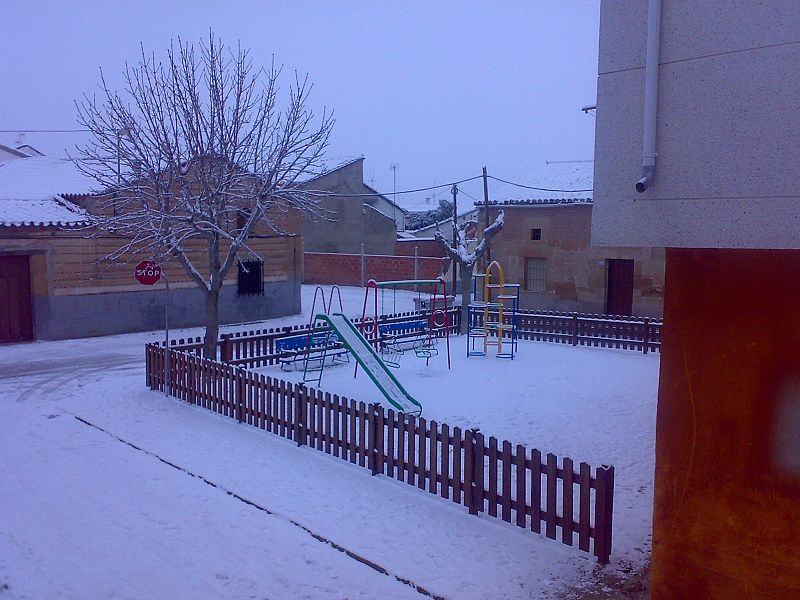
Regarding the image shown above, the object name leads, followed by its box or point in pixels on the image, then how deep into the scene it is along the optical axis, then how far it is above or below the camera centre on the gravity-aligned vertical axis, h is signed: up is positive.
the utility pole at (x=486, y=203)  26.64 +2.15
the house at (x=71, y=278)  18.11 -0.65
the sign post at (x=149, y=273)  11.75 -0.30
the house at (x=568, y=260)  23.50 -0.02
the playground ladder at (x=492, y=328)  16.73 -1.87
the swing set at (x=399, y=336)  15.98 -2.00
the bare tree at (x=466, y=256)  20.19 +0.07
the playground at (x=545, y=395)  8.78 -2.47
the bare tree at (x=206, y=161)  12.98 +1.96
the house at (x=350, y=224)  40.75 +2.03
